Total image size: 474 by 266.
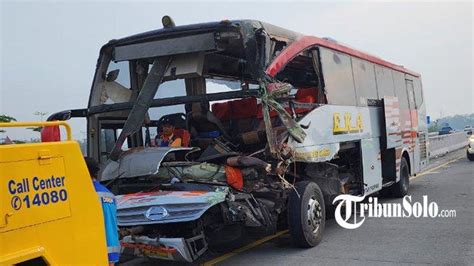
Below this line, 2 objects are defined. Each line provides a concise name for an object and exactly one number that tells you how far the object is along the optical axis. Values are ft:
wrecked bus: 18.75
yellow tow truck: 9.65
